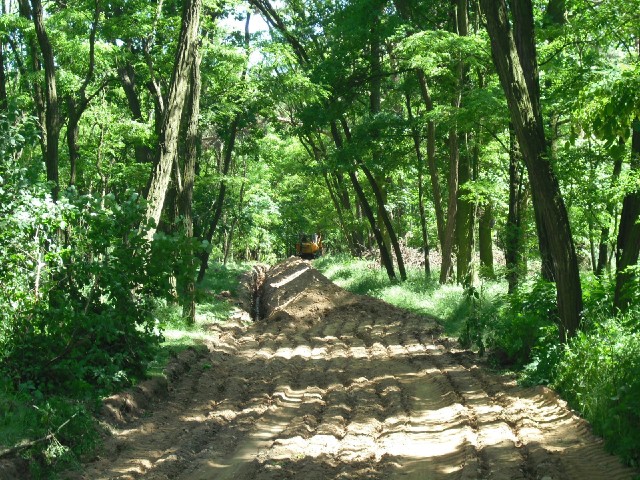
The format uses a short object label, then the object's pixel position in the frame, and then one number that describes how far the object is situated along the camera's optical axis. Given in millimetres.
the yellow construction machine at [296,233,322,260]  58500
